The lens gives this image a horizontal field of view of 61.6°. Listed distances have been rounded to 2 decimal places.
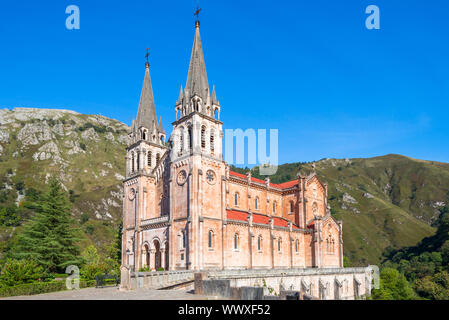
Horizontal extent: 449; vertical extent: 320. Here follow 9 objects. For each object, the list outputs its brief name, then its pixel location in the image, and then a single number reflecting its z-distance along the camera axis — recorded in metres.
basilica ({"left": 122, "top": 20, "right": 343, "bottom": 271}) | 43.94
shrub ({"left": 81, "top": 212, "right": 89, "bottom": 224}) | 137.15
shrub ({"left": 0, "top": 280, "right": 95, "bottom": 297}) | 29.76
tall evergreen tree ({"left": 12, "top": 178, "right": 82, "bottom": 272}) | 50.31
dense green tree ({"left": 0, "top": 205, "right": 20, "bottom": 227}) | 111.09
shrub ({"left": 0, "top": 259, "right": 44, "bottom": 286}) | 32.88
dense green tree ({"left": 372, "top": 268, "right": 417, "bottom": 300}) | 68.96
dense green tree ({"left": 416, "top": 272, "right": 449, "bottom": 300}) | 77.41
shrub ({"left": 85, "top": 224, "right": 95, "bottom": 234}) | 129.12
